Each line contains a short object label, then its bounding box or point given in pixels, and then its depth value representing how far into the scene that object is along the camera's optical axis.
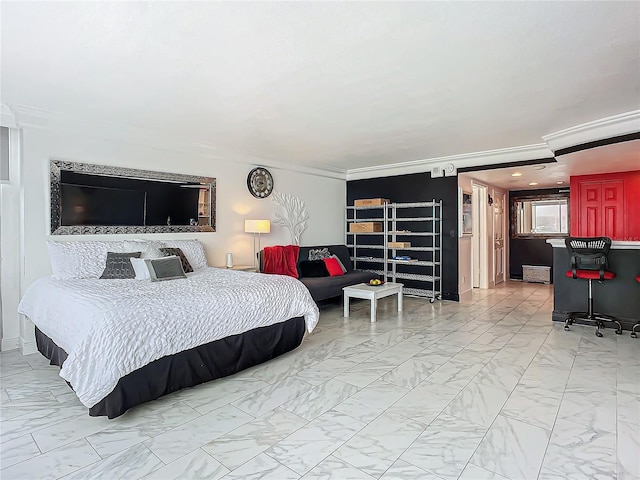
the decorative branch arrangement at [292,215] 6.36
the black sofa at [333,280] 5.32
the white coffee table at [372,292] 4.86
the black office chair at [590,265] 4.32
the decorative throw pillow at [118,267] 3.69
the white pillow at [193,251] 4.58
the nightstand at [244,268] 5.14
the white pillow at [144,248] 3.99
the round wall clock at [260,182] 5.86
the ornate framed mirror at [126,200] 3.99
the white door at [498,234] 8.14
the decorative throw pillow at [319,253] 6.17
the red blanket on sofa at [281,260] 5.55
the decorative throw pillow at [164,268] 3.58
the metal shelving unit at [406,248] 6.41
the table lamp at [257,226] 5.47
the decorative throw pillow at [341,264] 6.41
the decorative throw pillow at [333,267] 6.09
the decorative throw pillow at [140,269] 3.65
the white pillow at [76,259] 3.65
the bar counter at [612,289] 4.45
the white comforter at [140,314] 2.23
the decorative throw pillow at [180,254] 4.15
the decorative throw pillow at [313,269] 5.87
